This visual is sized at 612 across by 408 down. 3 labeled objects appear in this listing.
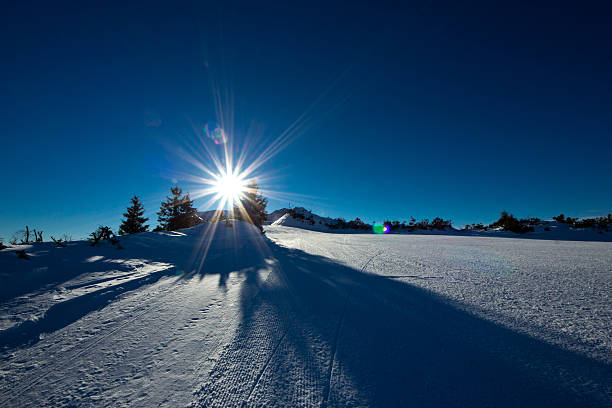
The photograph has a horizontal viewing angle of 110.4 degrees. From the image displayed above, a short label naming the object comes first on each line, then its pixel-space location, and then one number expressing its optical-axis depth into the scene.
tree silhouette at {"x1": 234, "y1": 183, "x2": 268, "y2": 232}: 14.14
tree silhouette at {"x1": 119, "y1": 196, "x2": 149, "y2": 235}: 21.45
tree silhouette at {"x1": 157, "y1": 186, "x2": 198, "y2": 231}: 17.41
